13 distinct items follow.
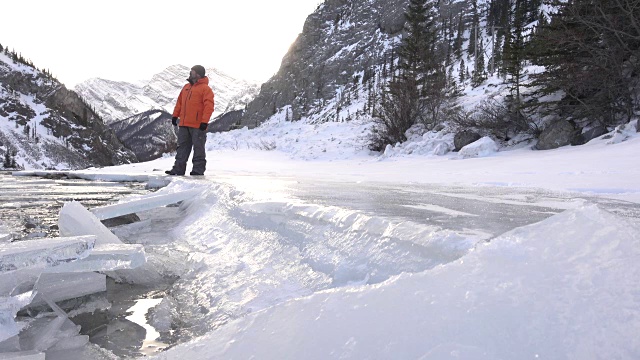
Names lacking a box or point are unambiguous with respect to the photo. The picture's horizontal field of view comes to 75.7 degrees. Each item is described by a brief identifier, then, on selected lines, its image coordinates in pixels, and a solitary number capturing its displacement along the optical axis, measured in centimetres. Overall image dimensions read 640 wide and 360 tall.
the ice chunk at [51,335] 106
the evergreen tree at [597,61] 727
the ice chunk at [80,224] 174
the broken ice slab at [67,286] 130
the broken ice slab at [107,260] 122
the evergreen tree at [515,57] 1063
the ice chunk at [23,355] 92
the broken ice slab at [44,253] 105
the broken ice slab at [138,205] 250
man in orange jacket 618
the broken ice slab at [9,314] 99
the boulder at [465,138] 900
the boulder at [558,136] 768
